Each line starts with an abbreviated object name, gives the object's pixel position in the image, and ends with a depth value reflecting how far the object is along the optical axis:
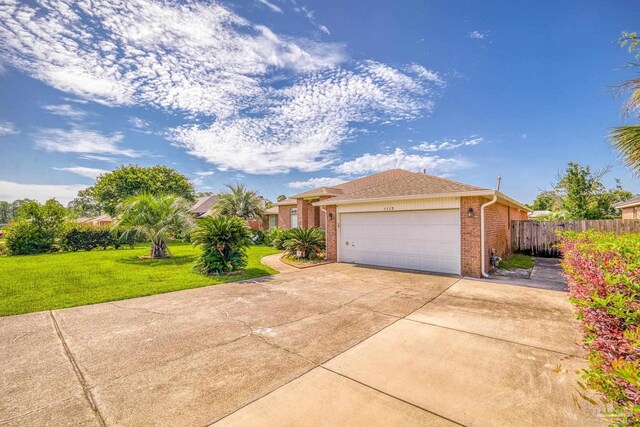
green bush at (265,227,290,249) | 16.91
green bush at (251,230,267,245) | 21.70
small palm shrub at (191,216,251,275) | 9.69
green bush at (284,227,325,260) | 13.12
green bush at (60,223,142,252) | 17.16
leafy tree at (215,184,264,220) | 23.03
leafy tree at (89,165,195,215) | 33.22
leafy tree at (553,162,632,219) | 15.79
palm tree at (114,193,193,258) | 13.30
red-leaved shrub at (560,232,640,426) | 1.34
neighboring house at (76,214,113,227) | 41.59
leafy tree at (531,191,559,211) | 21.73
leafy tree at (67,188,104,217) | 63.50
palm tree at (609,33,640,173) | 5.16
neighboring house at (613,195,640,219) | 19.09
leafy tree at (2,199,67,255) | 15.58
